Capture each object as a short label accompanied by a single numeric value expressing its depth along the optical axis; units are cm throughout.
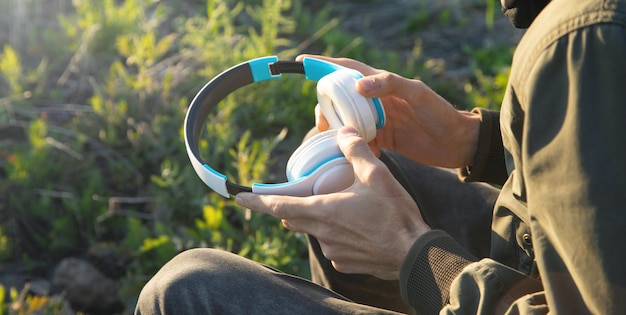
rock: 238
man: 176
